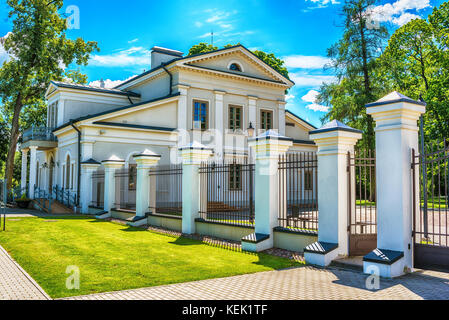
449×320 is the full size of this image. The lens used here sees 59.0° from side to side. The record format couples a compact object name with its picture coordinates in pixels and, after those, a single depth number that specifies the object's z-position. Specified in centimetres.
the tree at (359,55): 2767
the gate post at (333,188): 856
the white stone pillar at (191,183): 1311
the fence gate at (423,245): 737
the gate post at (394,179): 744
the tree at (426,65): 2995
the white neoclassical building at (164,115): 2225
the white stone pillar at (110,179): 1888
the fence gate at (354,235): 880
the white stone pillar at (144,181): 1606
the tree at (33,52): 3086
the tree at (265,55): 3758
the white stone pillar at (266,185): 1016
